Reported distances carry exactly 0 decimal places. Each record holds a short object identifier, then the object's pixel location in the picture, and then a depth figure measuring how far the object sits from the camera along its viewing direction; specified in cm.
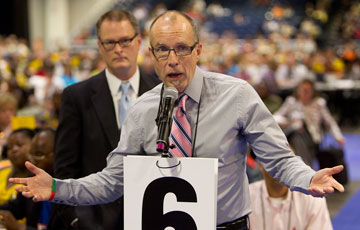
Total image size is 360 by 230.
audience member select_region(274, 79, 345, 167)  760
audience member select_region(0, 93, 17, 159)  582
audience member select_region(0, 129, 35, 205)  405
